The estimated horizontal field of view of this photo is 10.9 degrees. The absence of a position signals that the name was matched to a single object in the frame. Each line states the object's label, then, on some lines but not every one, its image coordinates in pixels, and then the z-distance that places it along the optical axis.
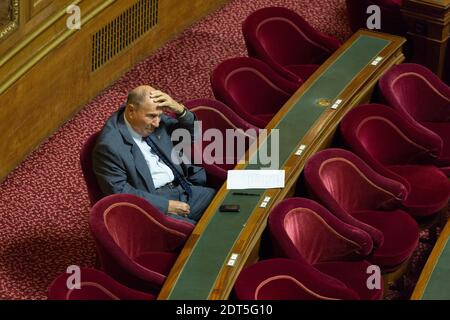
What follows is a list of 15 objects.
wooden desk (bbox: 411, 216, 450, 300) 9.61
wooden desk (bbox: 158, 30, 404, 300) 9.43
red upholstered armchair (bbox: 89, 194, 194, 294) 9.63
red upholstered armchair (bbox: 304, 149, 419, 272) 10.47
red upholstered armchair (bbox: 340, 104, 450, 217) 11.18
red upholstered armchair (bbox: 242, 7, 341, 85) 12.72
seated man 10.34
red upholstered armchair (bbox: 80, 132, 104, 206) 10.49
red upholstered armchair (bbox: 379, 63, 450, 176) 11.90
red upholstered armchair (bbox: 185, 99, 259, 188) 11.24
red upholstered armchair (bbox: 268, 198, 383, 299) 10.09
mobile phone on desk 10.17
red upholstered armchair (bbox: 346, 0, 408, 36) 13.37
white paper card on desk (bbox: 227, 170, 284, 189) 10.44
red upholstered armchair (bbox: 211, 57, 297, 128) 11.86
